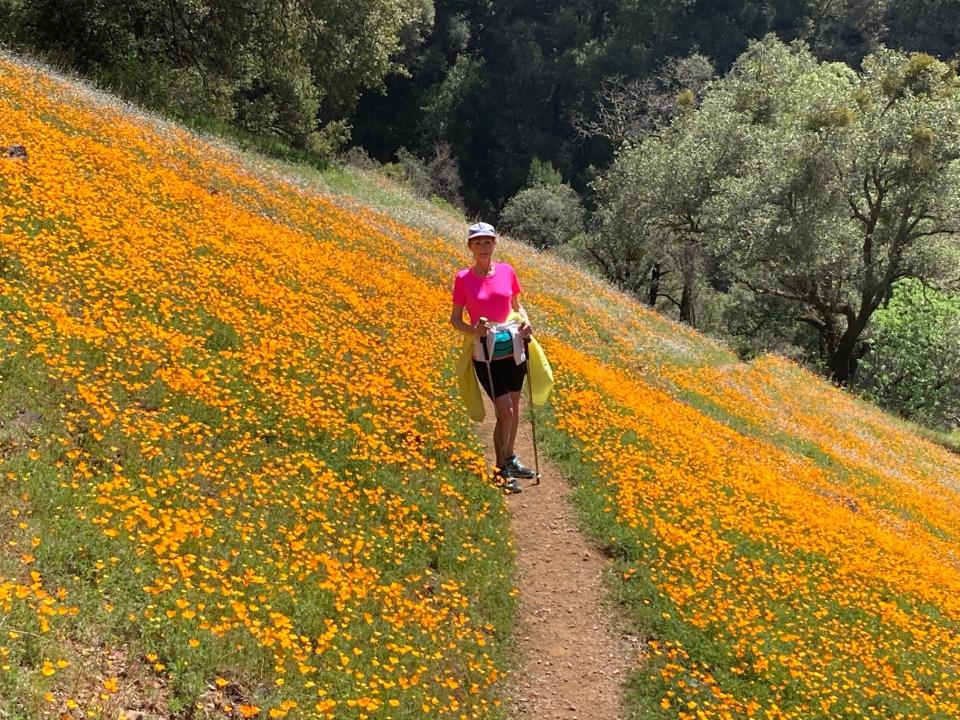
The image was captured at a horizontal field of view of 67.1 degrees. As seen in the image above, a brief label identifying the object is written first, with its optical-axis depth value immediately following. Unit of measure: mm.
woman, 9258
